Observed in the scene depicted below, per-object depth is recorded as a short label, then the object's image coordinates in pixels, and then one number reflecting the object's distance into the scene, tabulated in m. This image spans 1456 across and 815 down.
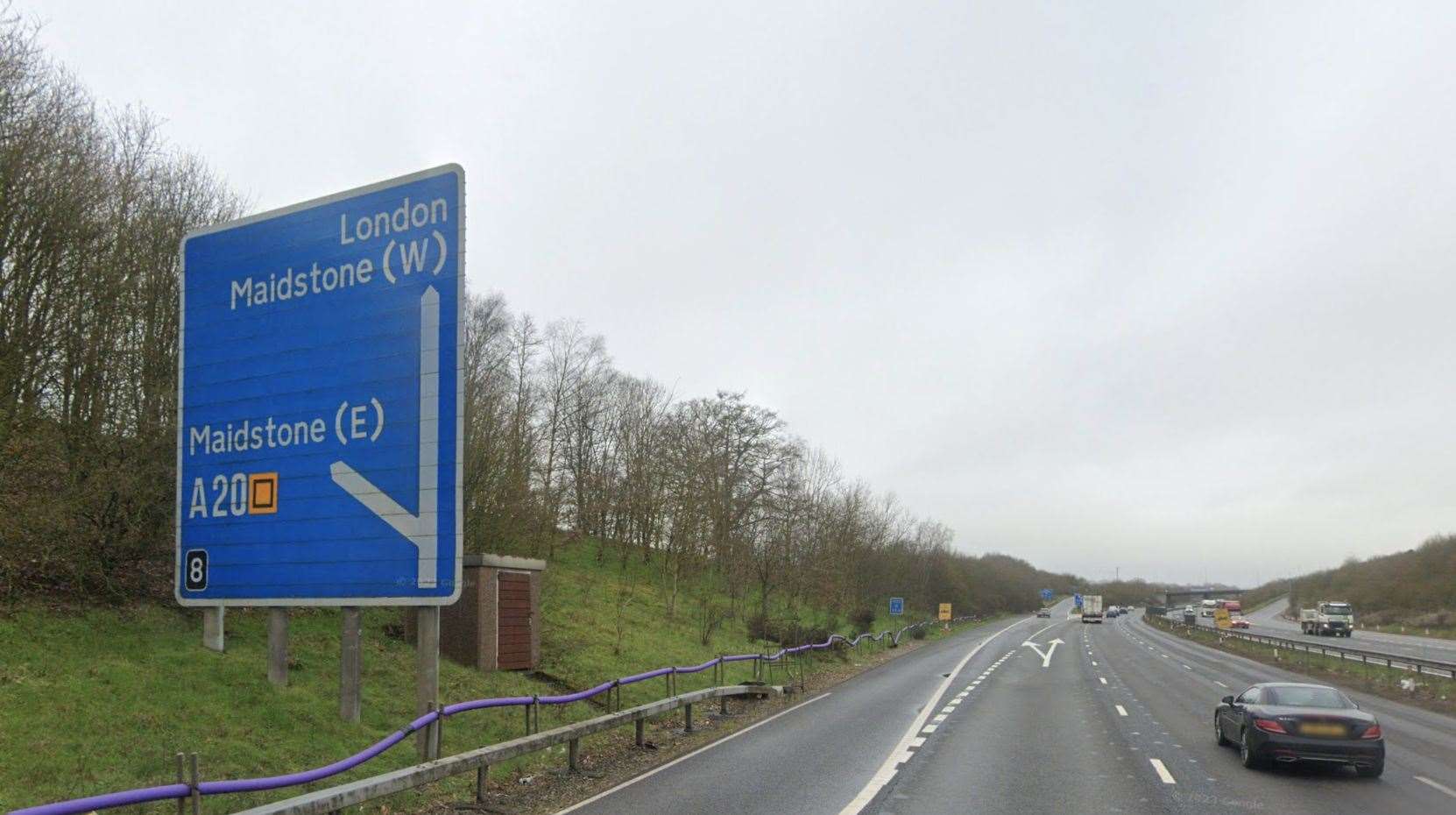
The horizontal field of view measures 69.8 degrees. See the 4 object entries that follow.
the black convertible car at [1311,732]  14.12
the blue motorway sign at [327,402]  11.98
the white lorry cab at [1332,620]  68.75
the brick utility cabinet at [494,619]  20.48
